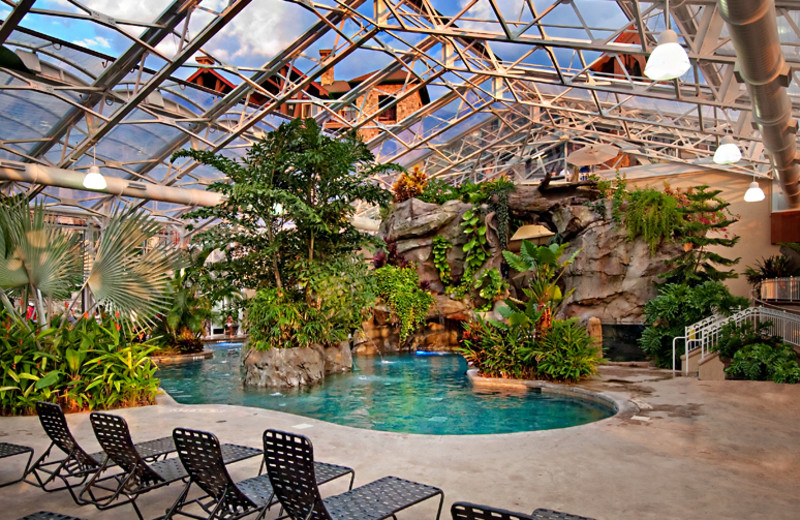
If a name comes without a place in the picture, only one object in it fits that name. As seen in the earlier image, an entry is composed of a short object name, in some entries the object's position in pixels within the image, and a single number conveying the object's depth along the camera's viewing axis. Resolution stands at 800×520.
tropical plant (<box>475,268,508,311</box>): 17.22
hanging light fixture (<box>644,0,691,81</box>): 6.37
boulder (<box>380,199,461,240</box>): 18.56
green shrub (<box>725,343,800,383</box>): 9.09
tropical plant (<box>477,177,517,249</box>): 17.72
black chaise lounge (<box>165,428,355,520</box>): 3.41
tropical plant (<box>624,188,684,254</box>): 15.62
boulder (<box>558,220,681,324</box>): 16.48
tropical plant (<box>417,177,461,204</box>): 19.28
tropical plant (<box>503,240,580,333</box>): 11.33
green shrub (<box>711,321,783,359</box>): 10.20
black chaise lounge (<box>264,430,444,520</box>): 3.09
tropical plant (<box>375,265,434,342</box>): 17.14
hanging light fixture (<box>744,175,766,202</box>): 15.14
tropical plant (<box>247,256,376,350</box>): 11.16
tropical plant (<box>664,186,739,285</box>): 13.61
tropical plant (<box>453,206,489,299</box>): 17.73
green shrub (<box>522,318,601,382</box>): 10.39
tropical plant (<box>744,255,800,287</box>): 17.61
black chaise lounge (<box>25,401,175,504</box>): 4.20
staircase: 10.69
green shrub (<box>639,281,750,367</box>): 11.97
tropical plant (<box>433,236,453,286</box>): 18.58
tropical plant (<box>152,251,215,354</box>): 15.86
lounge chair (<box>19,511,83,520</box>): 3.02
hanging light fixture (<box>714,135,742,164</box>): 10.08
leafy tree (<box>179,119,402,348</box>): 11.18
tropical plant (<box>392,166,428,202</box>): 19.75
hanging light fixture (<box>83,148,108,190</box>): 12.42
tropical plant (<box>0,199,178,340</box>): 7.02
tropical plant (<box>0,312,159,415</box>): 7.19
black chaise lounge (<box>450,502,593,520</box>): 2.31
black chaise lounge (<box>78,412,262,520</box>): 3.84
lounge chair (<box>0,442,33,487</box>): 4.41
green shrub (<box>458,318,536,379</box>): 10.89
